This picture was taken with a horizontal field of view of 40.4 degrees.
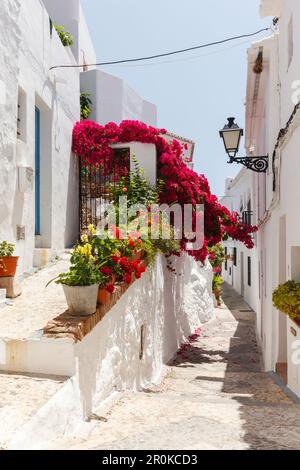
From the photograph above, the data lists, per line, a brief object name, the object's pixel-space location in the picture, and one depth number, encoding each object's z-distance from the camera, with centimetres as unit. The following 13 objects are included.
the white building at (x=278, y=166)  564
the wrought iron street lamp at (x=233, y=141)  802
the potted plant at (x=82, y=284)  419
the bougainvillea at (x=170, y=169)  1004
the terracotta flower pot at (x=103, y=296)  454
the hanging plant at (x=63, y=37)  1158
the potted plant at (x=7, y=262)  562
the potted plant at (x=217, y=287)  1948
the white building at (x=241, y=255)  1750
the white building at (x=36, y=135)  636
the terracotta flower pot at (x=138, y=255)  616
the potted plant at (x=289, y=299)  484
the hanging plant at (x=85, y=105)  1579
